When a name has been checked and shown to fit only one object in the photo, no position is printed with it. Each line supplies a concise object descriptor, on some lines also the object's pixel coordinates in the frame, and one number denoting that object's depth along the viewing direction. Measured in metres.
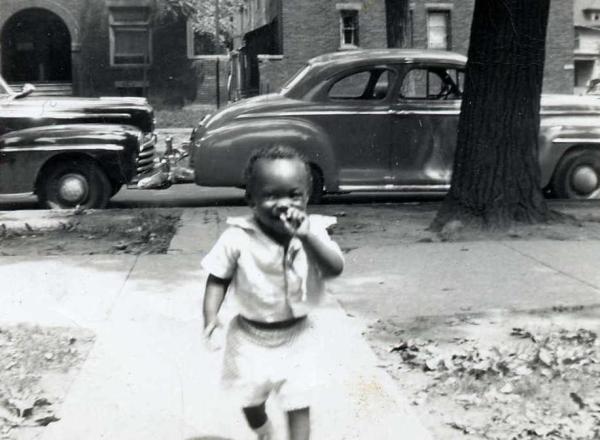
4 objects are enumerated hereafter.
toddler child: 3.36
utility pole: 33.22
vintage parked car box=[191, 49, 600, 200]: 10.77
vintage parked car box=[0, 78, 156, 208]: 10.80
